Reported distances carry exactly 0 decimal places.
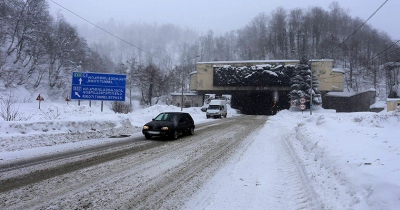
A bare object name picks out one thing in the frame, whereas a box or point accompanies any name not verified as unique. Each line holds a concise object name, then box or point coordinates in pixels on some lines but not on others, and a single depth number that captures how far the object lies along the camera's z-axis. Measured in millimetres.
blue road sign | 19078
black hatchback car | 12906
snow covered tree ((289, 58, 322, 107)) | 48281
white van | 34469
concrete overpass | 55531
